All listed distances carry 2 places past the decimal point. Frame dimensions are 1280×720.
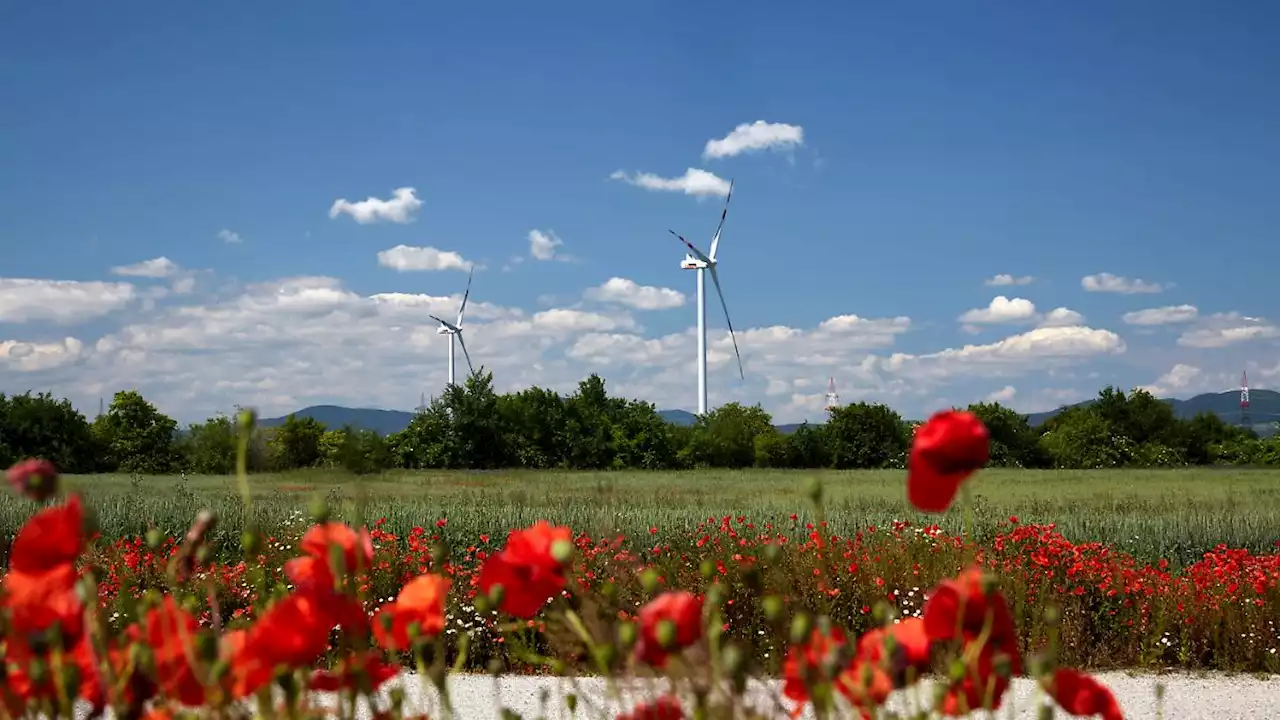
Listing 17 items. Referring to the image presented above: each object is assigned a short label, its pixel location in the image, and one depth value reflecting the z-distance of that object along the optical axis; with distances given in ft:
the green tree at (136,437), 148.97
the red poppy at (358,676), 4.42
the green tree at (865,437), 171.42
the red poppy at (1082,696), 4.40
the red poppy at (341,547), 4.64
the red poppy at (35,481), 4.17
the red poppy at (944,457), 4.23
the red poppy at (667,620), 4.29
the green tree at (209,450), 119.96
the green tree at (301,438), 162.61
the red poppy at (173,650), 4.42
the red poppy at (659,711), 4.43
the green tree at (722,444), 167.73
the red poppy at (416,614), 4.82
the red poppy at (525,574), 4.81
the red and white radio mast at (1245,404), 332.25
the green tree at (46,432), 141.18
